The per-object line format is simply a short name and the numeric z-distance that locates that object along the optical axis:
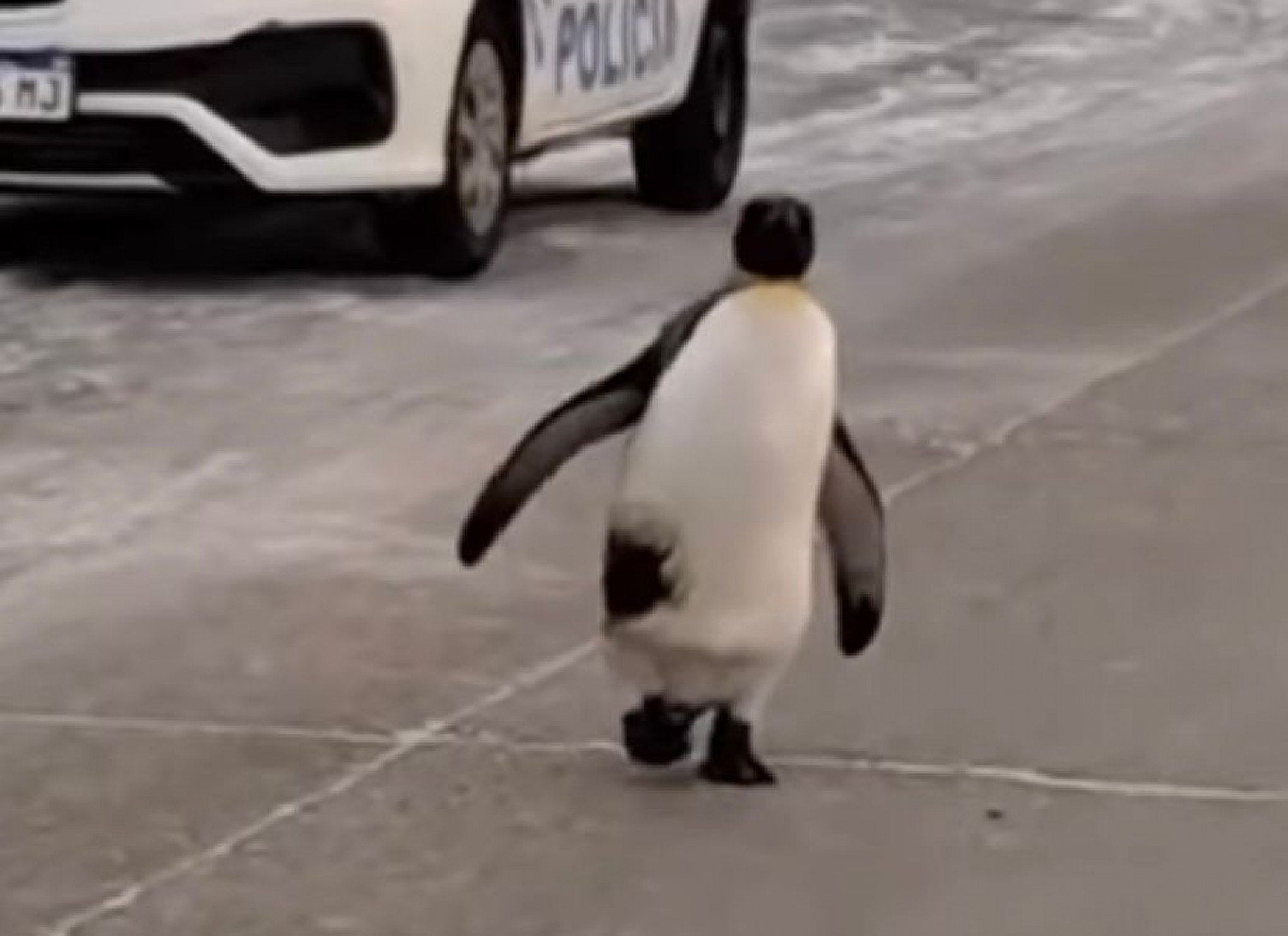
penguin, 9.92
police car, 17.55
